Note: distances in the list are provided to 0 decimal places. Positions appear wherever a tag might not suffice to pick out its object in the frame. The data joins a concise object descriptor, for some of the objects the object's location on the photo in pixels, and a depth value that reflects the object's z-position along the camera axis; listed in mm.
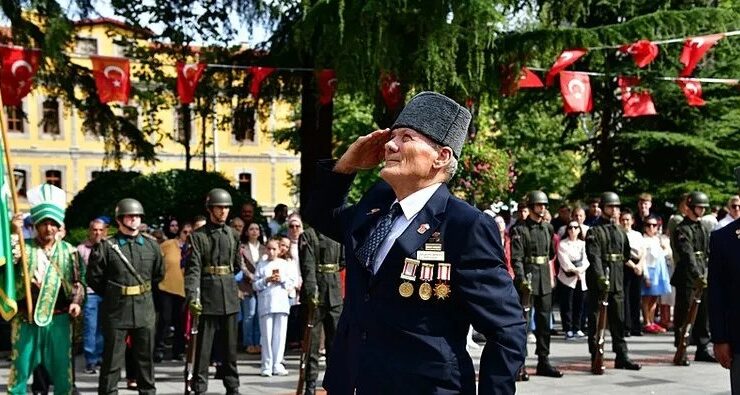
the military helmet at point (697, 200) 11756
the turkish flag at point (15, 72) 12258
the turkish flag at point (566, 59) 12977
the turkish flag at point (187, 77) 13008
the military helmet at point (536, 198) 11002
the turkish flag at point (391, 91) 12188
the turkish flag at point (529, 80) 13315
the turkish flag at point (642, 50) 13305
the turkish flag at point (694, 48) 13832
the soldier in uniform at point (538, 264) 10555
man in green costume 8008
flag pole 6789
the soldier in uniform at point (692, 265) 11672
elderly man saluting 3441
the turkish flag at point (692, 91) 15305
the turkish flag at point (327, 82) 12898
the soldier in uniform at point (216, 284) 9214
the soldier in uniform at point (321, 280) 9789
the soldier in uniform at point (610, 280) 10781
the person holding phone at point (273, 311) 10859
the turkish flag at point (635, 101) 15688
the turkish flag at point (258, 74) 13699
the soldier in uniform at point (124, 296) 8562
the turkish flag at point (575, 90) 14172
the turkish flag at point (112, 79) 12422
